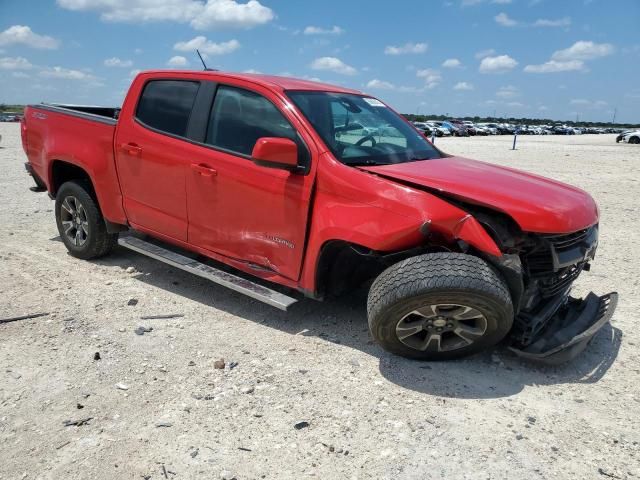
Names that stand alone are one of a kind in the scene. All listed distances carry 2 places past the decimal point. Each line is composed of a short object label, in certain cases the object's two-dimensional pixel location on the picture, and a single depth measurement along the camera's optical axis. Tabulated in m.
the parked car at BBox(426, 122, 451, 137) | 47.99
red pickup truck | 3.21
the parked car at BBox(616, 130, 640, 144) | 38.59
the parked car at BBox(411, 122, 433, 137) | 45.08
